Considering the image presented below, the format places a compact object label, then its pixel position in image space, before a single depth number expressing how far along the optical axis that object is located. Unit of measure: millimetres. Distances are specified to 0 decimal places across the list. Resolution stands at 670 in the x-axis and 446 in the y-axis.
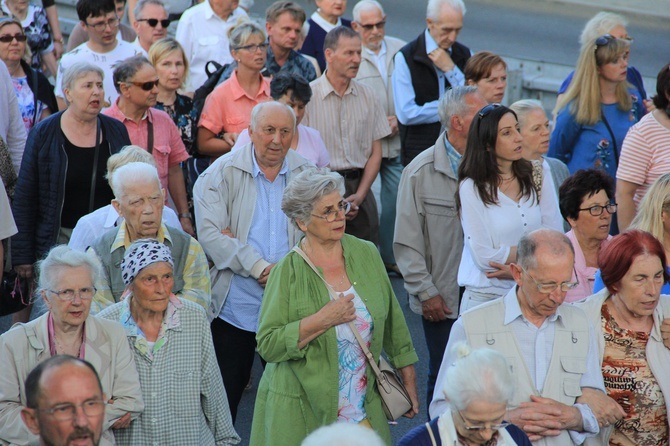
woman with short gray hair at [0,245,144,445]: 9266
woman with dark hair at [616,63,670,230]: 13672
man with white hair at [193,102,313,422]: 12391
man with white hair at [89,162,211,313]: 11086
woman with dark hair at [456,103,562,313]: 11375
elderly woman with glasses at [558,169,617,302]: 11602
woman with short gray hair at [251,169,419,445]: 9906
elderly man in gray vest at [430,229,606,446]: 9258
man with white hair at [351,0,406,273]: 18516
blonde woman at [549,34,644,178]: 15383
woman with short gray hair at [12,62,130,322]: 13289
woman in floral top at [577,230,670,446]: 9812
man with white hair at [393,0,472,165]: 17672
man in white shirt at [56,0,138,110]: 17156
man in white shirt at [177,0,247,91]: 19203
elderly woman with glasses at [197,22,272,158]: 15719
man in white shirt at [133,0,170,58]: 18750
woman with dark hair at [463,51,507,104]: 14937
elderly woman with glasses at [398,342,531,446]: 8023
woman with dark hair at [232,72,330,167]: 14445
